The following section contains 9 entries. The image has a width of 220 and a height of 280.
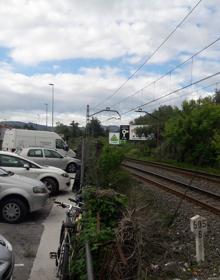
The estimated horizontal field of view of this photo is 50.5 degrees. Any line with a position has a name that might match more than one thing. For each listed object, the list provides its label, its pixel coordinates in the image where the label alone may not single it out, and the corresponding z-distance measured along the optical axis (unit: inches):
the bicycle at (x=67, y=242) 114.4
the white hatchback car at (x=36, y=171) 286.1
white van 619.6
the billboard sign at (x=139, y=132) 1445.9
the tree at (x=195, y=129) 774.9
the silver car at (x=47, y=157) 420.7
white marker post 139.2
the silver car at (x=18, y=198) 206.1
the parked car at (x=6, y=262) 100.9
